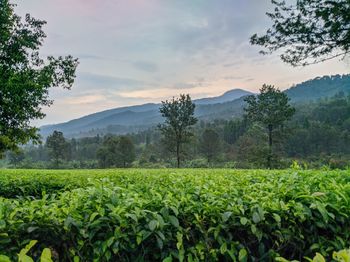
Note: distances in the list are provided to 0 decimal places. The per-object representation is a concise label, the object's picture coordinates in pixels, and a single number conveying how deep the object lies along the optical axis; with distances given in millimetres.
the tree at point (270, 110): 36500
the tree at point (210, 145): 60719
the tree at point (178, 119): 39097
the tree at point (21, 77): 11375
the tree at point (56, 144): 61875
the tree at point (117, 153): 61656
